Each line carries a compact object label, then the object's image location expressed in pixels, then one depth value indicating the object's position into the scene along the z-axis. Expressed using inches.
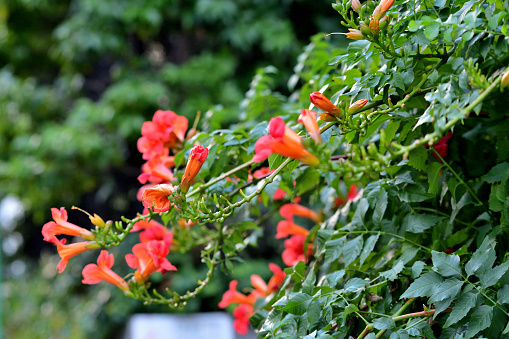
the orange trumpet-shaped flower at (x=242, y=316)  97.2
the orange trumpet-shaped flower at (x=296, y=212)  99.2
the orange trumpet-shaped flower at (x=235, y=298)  99.0
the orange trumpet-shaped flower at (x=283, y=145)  74.9
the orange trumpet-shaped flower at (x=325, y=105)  77.1
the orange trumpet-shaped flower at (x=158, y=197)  79.5
